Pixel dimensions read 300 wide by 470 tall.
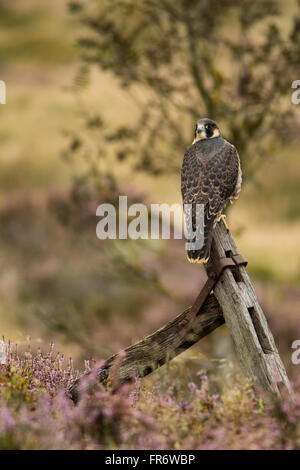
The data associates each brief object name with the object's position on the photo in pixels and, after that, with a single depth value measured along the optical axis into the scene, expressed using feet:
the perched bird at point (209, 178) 24.48
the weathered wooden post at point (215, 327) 22.16
